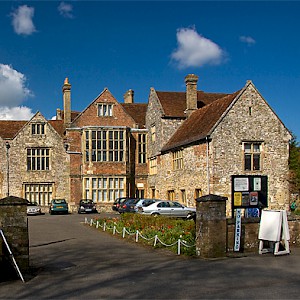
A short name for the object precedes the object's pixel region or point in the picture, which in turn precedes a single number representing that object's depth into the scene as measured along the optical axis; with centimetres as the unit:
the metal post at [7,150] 4497
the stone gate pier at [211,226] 1533
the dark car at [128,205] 3508
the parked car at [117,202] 4034
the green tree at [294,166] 4078
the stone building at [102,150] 4144
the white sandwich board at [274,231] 1609
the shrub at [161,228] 1784
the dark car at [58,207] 4212
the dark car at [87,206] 4263
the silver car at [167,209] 3173
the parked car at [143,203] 3281
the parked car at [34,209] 4200
